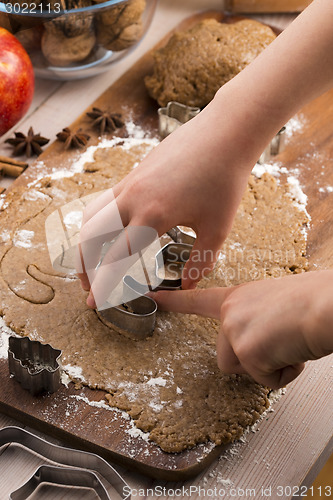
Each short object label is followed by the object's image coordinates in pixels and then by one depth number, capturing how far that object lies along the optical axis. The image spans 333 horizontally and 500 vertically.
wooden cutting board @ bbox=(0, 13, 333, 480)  0.77
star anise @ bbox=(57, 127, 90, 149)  0.93
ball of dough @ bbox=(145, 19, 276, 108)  0.93
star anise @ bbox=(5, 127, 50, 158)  0.93
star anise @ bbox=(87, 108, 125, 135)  0.94
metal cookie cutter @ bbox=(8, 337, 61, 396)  0.79
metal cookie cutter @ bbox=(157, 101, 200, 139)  0.93
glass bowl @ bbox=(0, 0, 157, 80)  0.91
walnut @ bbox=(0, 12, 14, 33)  0.92
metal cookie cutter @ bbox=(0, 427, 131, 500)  0.76
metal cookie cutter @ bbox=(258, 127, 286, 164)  0.92
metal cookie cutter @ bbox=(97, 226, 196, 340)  0.81
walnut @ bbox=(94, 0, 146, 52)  0.93
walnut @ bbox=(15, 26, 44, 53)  0.94
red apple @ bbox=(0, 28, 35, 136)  0.90
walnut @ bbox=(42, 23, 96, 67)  0.93
